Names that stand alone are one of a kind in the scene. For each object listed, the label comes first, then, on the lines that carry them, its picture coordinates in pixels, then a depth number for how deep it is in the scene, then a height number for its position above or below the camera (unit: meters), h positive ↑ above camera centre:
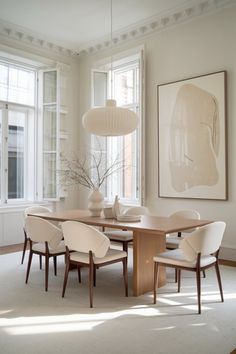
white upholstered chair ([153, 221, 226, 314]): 2.92 -0.65
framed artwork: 4.85 +0.62
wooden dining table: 3.27 -0.60
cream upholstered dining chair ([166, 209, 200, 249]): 4.04 -0.46
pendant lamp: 3.91 +0.68
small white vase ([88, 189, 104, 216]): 4.21 -0.30
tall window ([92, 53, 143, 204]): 6.19 +0.76
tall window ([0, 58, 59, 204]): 6.33 +0.84
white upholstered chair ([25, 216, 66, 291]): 3.51 -0.59
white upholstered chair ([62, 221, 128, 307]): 3.09 -0.63
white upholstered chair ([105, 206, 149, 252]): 4.22 -0.71
